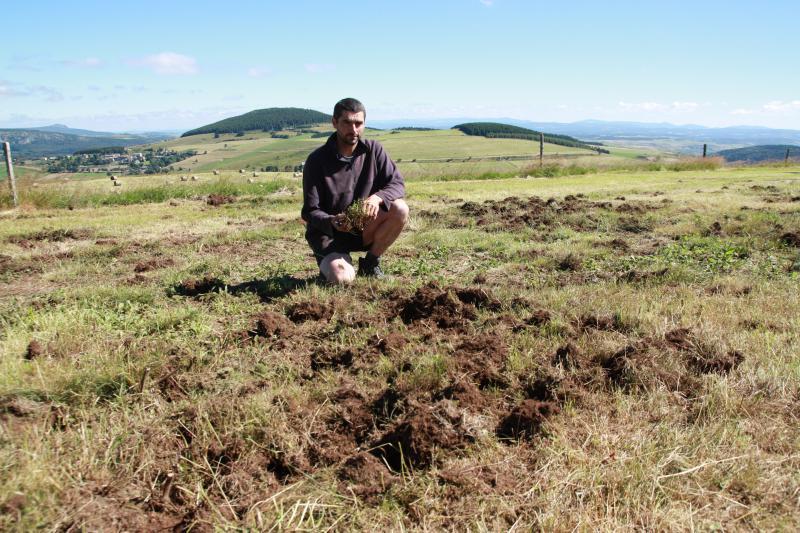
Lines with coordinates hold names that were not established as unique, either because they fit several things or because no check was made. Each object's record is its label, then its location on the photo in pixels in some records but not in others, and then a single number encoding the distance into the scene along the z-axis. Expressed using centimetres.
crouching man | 483
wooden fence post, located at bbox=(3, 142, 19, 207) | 1228
